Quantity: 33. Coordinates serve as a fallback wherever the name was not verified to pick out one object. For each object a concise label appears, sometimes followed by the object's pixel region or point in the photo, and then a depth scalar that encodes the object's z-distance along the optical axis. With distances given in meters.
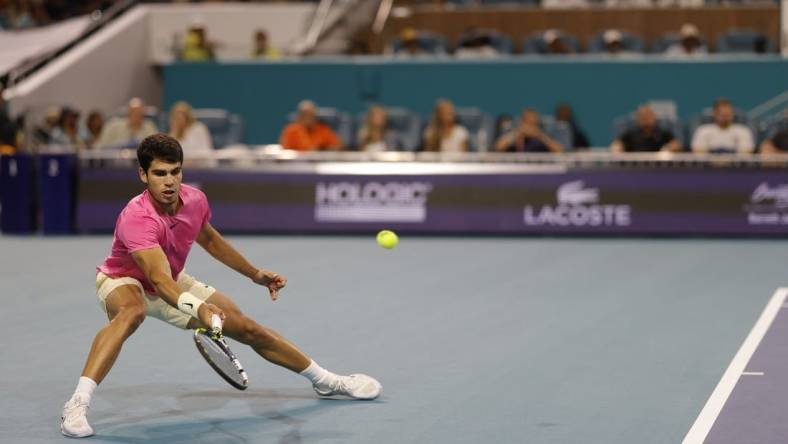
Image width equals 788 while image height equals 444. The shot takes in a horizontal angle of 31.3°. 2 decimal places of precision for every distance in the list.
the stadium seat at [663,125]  18.78
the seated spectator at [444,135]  18.09
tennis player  6.66
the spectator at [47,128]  19.98
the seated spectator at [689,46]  22.09
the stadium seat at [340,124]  19.92
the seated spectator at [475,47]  23.00
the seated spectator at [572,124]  19.50
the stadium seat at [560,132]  18.78
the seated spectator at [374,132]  18.23
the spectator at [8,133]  20.10
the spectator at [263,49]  23.84
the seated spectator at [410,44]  23.39
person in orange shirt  18.41
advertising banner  16.97
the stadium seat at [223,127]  20.00
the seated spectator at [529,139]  17.77
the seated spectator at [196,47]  24.06
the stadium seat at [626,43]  23.00
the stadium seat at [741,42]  22.64
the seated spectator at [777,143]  17.25
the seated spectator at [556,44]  22.55
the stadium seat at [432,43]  23.73
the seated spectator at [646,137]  17.61
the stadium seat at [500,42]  23.50
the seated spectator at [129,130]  18.61
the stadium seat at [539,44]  23.22
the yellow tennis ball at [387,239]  8.15
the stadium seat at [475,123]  19.28
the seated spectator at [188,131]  18.00
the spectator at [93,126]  19.84
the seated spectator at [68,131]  19.56
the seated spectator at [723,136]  17.42
